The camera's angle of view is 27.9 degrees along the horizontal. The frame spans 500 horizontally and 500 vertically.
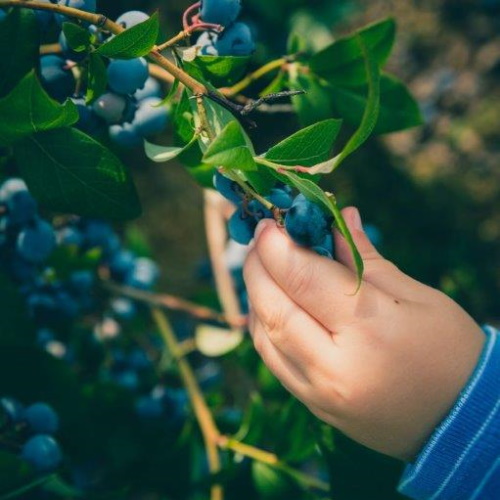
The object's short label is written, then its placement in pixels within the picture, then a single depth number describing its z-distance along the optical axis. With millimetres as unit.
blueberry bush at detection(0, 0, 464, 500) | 310
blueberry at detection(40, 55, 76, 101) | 345
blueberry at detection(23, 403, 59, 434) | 392
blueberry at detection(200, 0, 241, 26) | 330
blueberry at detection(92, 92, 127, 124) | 346
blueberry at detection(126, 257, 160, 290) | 501
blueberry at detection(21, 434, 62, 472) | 374
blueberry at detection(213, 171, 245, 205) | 321
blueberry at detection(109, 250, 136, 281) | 489
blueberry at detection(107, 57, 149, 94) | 334
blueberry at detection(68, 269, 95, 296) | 447
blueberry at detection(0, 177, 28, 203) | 379
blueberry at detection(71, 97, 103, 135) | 347
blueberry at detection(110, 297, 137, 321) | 506
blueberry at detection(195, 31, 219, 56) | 346
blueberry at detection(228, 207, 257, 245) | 332
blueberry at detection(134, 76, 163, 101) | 381
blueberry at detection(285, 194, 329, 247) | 300
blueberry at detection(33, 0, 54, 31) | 338
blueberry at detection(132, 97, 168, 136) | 370
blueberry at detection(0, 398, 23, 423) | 396
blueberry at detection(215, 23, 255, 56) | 342
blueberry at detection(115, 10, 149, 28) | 340
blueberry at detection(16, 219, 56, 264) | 389
